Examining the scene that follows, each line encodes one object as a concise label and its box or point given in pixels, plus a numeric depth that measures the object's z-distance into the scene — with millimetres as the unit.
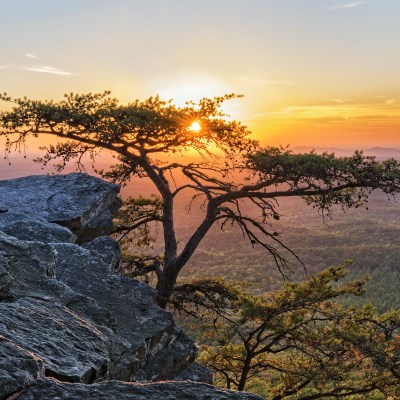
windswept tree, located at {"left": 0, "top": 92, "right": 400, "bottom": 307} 15531
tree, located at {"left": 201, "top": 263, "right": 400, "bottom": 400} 13789
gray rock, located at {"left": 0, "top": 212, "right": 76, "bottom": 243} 10891
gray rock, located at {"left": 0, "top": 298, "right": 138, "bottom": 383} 4559
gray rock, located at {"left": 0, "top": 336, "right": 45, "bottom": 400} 3510
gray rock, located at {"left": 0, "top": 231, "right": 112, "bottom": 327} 6621
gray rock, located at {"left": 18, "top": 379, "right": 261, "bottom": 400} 3611
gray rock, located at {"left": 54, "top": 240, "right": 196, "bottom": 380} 9414
